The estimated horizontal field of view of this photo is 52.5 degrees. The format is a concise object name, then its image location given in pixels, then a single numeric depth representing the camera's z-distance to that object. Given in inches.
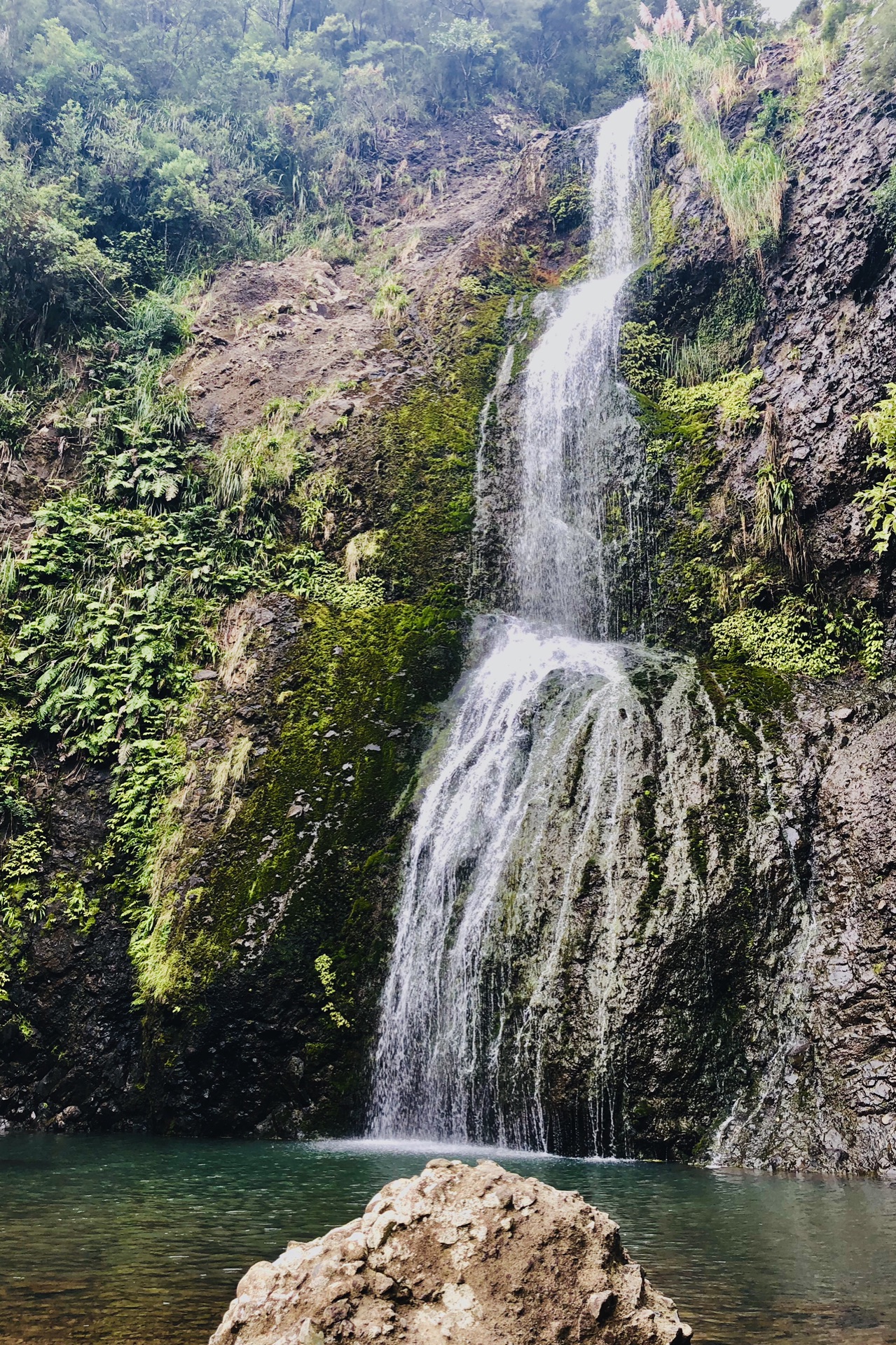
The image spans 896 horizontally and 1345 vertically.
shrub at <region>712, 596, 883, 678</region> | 398.9
